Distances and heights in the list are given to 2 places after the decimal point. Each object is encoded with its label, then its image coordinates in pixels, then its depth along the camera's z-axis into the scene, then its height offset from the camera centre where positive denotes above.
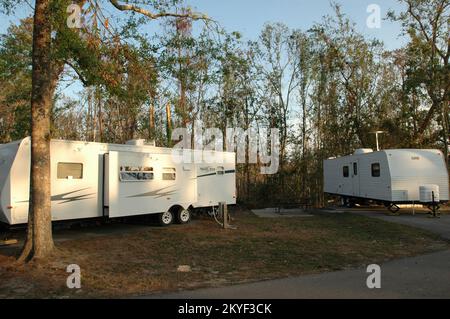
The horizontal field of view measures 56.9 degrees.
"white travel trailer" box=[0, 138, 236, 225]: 11.35 +0.22
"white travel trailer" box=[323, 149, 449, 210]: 17.39 +0.28
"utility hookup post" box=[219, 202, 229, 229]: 13.95 -0.87
